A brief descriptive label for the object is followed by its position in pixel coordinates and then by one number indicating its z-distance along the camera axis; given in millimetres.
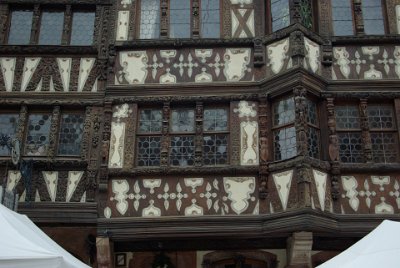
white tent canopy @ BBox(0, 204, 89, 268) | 4891
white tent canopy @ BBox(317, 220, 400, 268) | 5470
